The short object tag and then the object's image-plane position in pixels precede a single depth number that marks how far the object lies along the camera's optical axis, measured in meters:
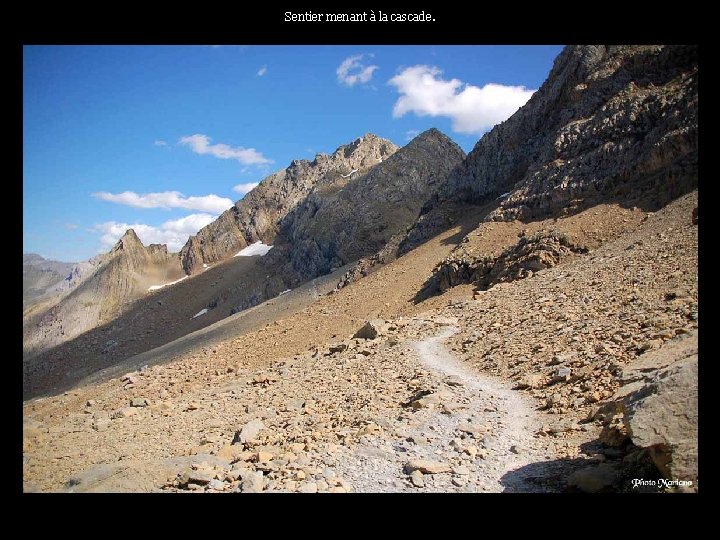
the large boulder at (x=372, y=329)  18.42
